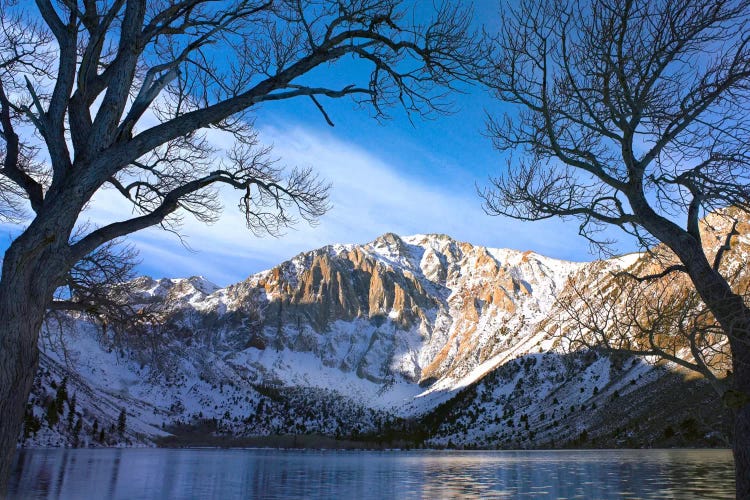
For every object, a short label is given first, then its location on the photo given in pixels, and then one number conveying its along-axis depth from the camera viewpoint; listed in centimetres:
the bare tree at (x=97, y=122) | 666
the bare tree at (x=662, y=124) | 765
